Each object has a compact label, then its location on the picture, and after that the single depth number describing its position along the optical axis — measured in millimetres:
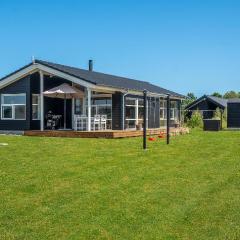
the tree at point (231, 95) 56886
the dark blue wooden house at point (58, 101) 15786
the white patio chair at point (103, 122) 16275
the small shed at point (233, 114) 23674
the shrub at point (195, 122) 25079
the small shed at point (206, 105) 30380
